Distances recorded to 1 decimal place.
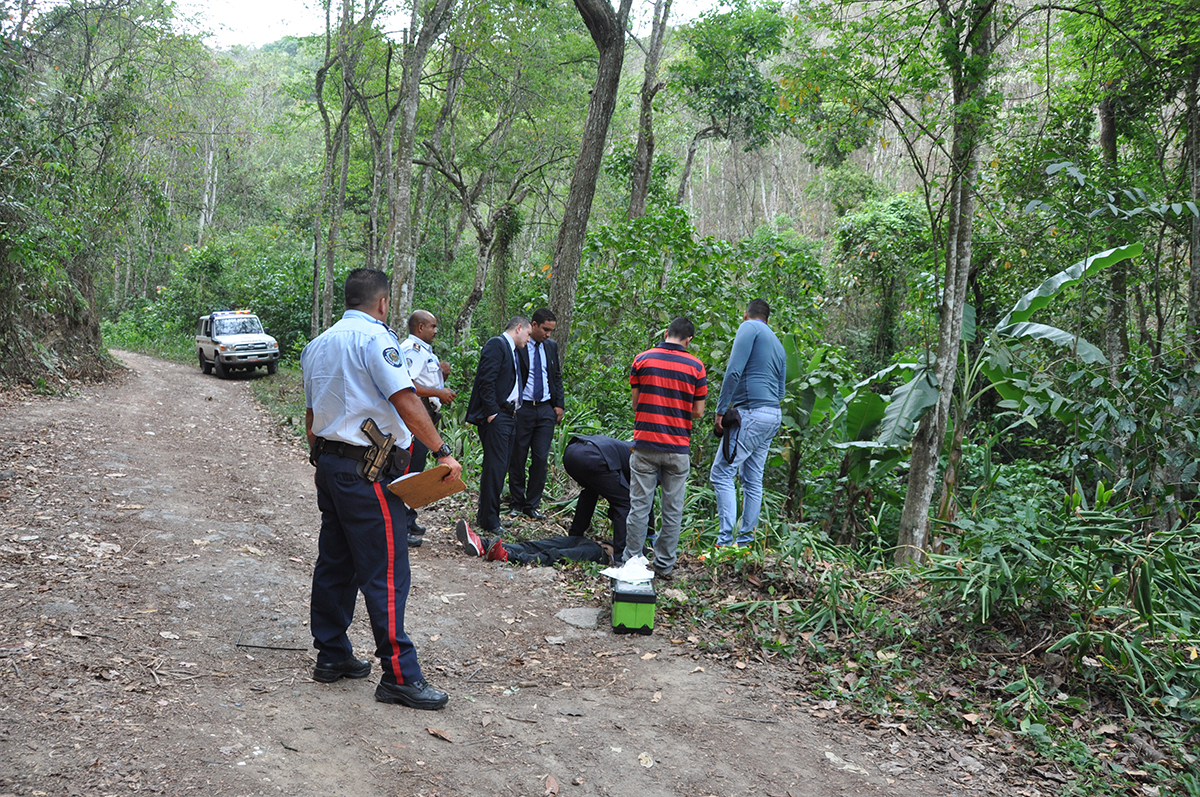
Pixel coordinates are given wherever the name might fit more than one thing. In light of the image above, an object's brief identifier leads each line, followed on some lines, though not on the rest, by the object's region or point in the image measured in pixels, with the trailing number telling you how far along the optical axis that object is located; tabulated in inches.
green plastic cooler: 200.5
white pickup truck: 820.0
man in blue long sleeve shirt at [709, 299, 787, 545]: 265.1
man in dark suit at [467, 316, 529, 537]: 275.6
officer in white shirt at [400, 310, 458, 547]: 252.4
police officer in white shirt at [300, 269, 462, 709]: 143.1
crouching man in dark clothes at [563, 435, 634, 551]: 249.6
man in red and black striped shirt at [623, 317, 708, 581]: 230.5
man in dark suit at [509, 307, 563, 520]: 291.6
